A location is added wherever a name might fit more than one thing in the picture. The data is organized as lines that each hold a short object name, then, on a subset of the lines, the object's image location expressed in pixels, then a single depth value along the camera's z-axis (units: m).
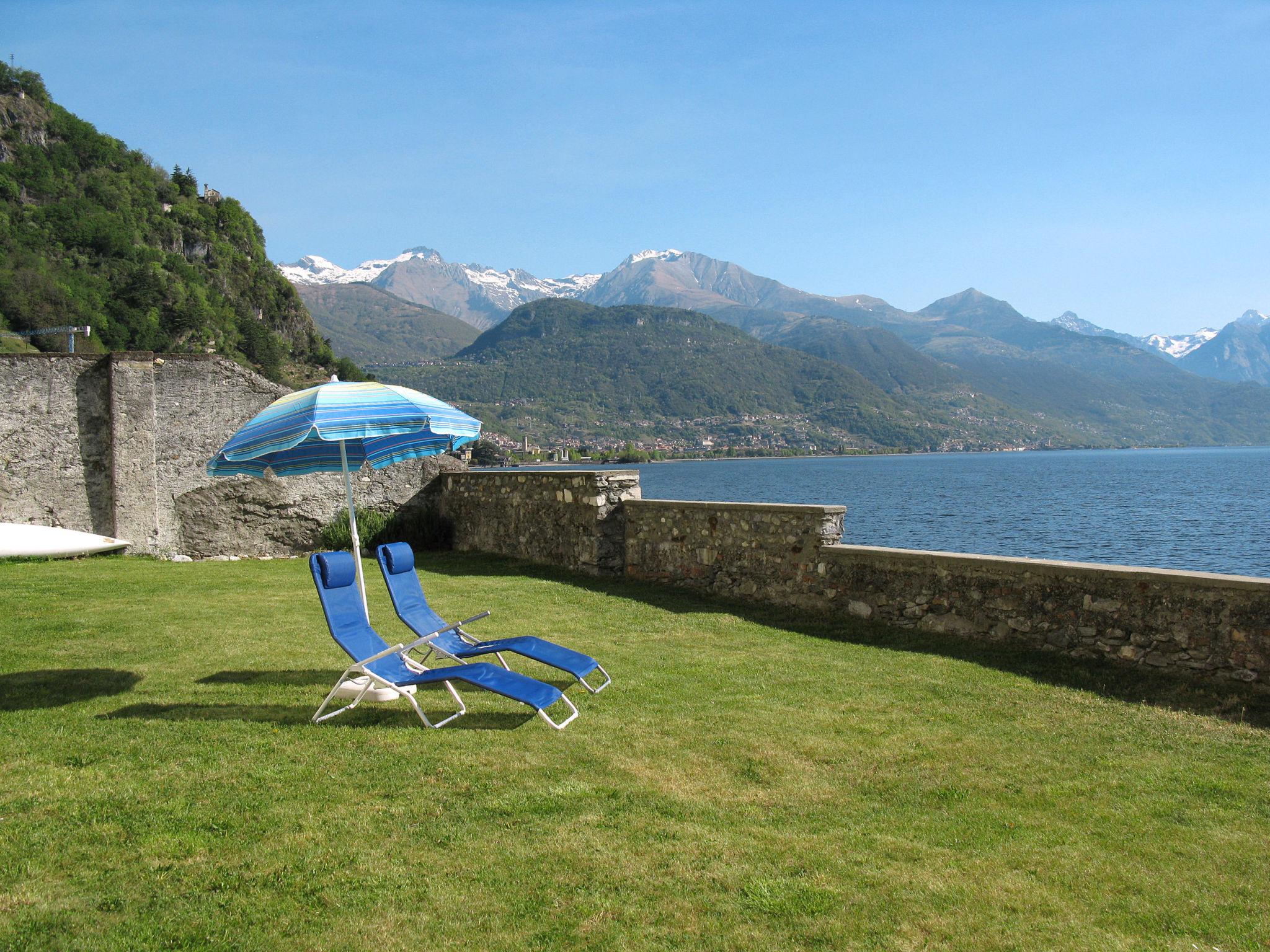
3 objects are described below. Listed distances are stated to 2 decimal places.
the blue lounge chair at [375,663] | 4.84
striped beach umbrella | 5.23
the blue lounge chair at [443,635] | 5.56
